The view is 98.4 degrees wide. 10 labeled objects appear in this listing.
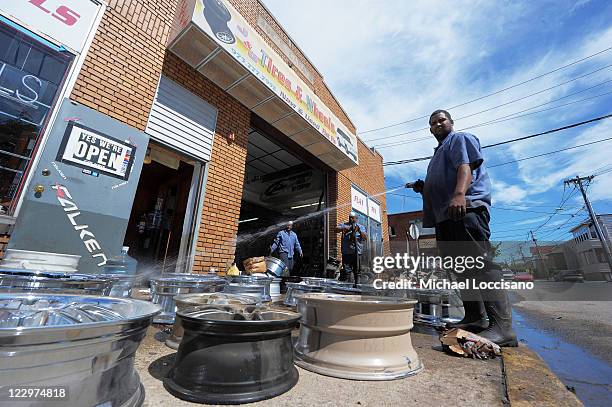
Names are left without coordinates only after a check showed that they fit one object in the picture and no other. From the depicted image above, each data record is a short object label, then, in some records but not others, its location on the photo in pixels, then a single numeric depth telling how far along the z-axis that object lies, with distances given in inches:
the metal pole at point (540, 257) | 1640.3
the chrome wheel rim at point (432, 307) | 113.5
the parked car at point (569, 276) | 1187.9
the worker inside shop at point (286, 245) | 284.5
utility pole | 856.9
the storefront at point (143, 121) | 122.2
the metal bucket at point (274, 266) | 216.8
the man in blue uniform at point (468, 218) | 78.5
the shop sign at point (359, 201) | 386.6
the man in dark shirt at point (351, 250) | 259.1
